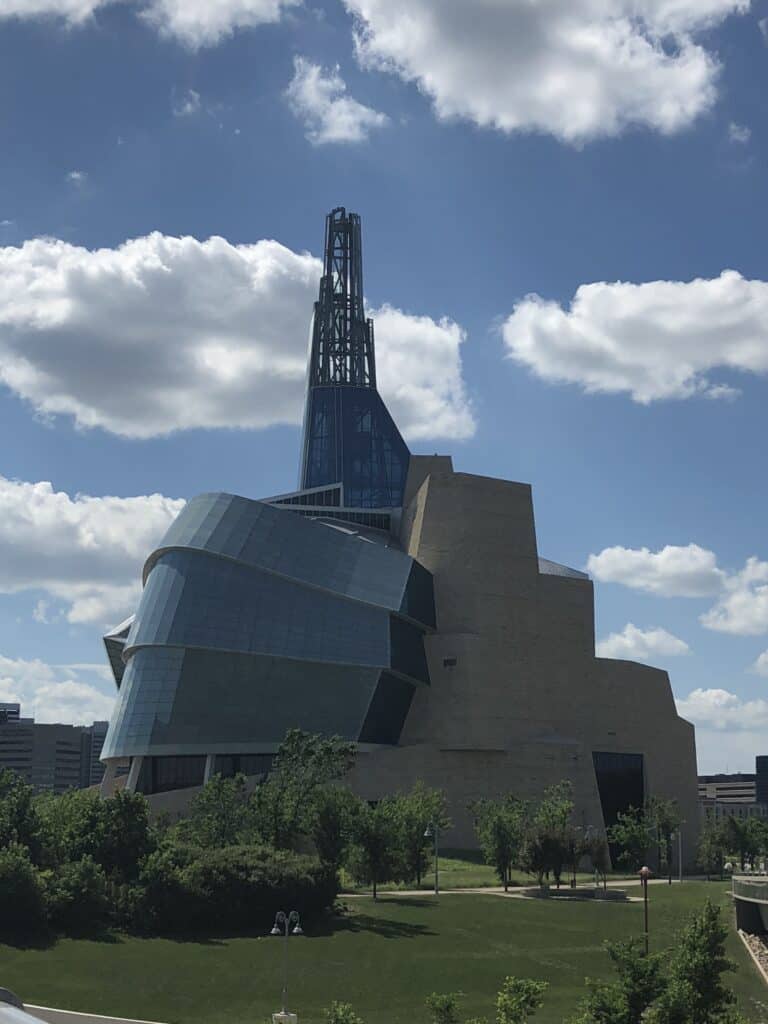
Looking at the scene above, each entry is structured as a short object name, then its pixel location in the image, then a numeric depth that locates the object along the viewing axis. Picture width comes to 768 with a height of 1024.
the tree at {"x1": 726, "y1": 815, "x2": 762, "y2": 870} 115.75
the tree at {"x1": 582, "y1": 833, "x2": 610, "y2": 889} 86.69
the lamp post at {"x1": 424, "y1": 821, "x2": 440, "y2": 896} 81.51
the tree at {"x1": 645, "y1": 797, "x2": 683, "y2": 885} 100.56
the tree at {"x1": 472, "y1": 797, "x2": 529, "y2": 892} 83.38
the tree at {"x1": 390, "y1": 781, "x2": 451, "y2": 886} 81.56
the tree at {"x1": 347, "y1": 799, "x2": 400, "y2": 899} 77.81
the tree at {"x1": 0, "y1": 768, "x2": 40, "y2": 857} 68.38
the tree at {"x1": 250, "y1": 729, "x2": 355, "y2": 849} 78.19
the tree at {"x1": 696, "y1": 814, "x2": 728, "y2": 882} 108.06
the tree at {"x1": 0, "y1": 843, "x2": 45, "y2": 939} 60.38
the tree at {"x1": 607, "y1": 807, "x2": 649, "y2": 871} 98.44
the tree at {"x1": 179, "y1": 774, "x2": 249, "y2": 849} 78.19
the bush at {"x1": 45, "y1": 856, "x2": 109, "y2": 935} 61.84
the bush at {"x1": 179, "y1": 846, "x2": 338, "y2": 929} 65.00
